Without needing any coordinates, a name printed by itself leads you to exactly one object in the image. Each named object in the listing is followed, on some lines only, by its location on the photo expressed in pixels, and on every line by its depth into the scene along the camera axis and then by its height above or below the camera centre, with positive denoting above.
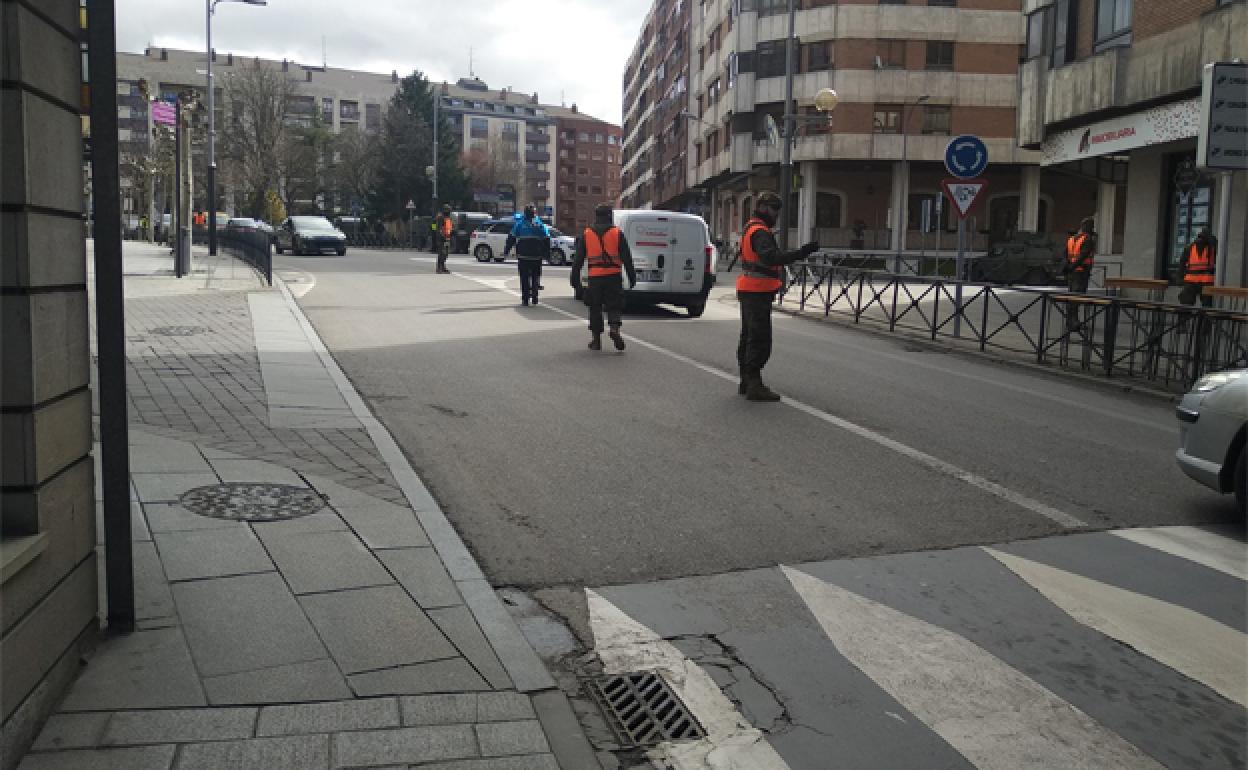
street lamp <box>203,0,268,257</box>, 33.81 +1.51
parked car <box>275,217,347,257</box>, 39.94 +0.34
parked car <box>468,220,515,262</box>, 40.91 +0.32
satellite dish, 27.15 +3.25
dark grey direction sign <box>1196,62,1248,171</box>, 11.27 +1.57
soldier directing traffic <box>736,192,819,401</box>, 10.08 -0.30
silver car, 6.24 -0.95
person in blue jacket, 18.66 +0.07
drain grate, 3.66 -1.59
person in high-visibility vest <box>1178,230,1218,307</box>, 16.83 +0.06
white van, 19.02 +0.00
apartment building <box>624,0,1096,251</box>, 52.06 +7.22
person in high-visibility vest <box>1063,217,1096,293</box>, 18.52 +0.18
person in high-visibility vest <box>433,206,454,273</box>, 28.91 +0.45
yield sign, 17.00 +1.13
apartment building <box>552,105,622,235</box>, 157.62 +12.31
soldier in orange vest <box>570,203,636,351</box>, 13.52 -0.22
